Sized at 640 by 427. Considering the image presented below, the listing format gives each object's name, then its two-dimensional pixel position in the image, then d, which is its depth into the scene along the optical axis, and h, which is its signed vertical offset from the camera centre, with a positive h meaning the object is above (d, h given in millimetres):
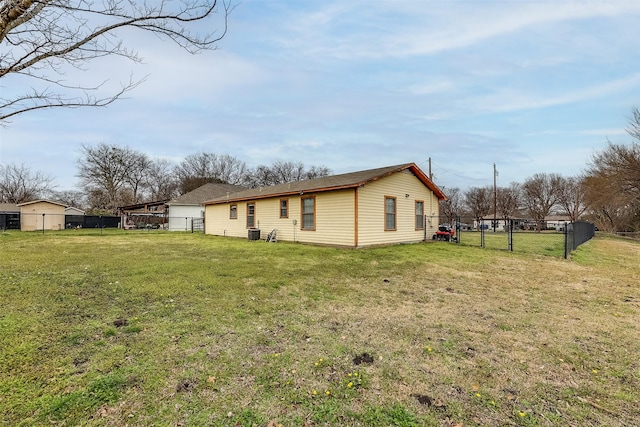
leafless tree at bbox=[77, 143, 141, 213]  33219 +5845
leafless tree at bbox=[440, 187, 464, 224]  52094 +2704
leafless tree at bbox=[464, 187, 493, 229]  47469 +2203
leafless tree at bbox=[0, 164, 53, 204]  36562 +4587
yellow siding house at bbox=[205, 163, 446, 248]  11859 +332
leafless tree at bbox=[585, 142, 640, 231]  23103 +2759
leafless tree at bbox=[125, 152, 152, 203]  36212 +5745
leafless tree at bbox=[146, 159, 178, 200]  41994 +5252
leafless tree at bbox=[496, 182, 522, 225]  46000 +2219
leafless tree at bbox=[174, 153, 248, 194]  44594 +7737
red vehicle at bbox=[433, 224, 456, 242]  15634 -1137
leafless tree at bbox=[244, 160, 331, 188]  46875 +7089
